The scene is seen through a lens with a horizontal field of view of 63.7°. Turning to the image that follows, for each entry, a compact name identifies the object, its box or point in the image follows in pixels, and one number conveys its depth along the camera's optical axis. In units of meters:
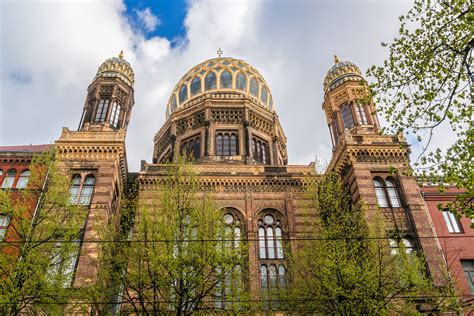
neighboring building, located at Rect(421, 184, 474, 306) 19.31
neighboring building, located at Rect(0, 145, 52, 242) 22.09
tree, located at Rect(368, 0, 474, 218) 10.80
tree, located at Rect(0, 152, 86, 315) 12.83
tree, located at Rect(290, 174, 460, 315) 13.59
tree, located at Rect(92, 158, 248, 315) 12.52
